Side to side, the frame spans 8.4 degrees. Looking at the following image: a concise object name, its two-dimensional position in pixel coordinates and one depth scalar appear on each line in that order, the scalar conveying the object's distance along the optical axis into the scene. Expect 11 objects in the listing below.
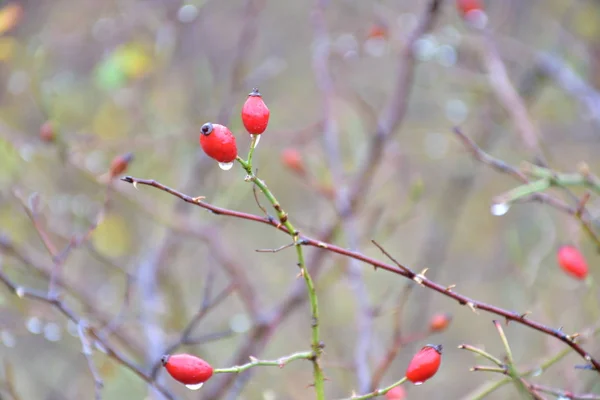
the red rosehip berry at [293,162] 1.89
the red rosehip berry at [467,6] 2.02
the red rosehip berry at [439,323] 1.54
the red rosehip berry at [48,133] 1.60
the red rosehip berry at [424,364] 1.40
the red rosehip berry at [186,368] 1.39
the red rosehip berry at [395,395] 1.47
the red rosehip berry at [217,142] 1.38
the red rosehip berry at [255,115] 1.39
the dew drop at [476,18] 2.01
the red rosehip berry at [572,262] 1.51
